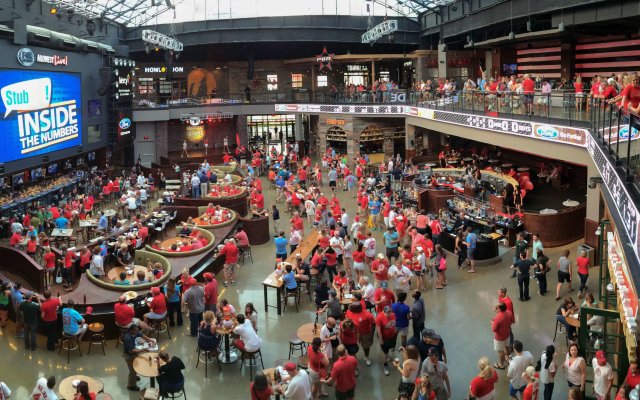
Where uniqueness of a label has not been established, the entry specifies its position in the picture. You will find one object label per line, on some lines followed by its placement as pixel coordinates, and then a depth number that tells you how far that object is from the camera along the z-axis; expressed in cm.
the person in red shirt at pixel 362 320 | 1137
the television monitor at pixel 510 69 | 3394
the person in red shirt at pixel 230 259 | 1606
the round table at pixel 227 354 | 1201
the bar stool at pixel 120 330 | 1223
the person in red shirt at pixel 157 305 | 1294
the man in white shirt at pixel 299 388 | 907
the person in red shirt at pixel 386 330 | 1137
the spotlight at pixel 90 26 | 3006
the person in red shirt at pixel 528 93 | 1838
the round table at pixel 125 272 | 1546
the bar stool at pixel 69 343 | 1242
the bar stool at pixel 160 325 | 1310
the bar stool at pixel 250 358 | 1131
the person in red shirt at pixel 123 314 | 1234
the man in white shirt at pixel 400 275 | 1401
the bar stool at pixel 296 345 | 1174
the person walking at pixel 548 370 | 973
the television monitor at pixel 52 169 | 2892
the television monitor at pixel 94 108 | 3032
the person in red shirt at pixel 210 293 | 1347
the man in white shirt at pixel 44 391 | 931
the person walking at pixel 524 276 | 1437
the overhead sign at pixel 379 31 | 2862
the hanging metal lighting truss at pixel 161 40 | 2877
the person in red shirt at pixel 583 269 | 1426
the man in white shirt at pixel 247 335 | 1120
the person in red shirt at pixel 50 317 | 1248
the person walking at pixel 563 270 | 1437
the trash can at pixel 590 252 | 1670
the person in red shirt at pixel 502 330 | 1119
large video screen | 2281
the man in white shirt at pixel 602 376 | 930
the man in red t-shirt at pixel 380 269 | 1447
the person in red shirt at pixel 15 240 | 1834
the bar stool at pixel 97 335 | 1273
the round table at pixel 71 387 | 963
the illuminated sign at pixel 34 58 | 2331
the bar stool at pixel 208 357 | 1165
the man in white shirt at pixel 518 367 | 977
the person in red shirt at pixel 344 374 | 959
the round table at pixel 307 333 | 1139
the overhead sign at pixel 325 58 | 3397
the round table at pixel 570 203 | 1986
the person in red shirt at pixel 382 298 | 1180
